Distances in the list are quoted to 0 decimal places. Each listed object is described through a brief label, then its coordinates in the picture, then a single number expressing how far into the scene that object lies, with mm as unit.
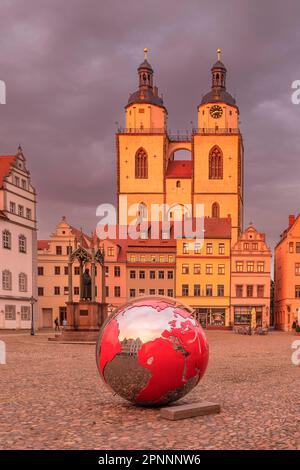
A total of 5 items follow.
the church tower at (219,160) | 87750
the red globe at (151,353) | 9547
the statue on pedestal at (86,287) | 34131
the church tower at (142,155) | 89375
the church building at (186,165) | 88375
